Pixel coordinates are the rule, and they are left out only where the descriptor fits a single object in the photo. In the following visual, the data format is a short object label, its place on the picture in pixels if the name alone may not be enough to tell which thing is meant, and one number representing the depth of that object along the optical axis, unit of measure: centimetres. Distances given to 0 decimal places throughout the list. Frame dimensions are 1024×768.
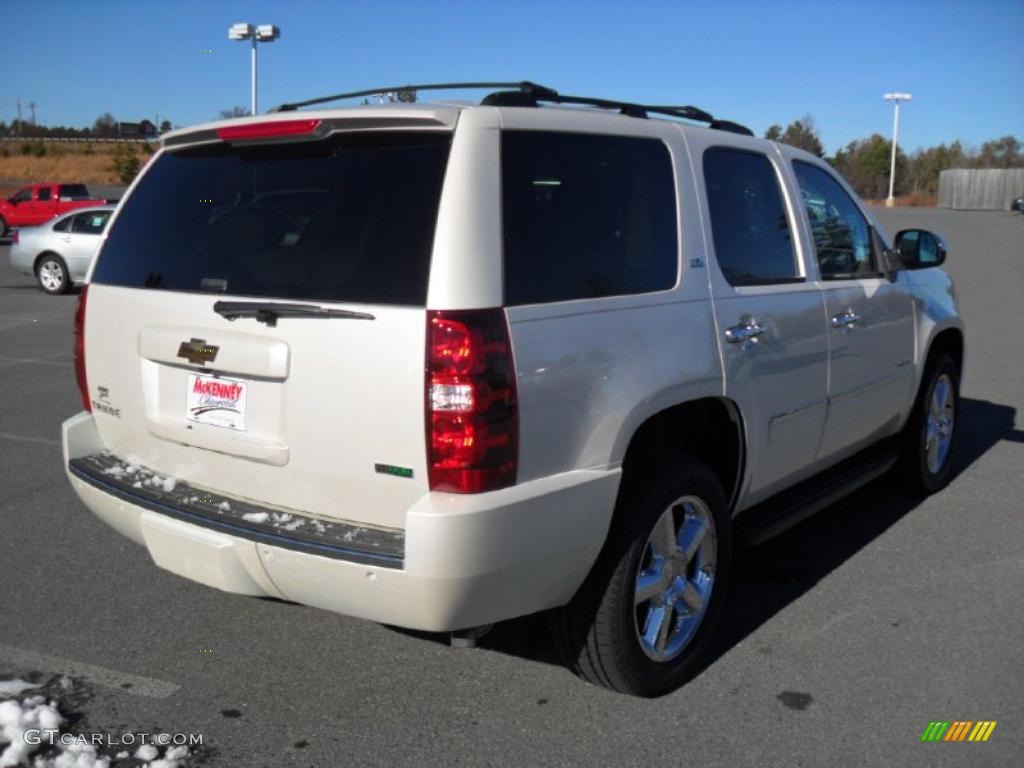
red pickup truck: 2939
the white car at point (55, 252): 1755
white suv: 282
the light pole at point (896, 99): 7462
